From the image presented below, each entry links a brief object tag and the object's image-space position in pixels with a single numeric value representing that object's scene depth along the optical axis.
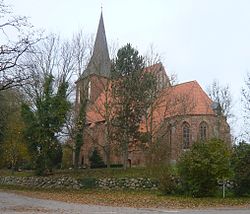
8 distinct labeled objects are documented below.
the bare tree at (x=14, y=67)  14.12
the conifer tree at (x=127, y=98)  39.09
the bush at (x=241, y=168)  24.19
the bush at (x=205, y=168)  24.03
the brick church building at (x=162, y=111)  41.34
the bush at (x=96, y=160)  50.16
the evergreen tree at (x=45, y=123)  37.59
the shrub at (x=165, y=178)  25.83
